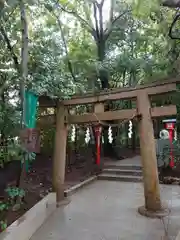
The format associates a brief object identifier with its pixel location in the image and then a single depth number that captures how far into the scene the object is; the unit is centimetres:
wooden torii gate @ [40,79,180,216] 430
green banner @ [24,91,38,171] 414
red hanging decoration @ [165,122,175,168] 695
